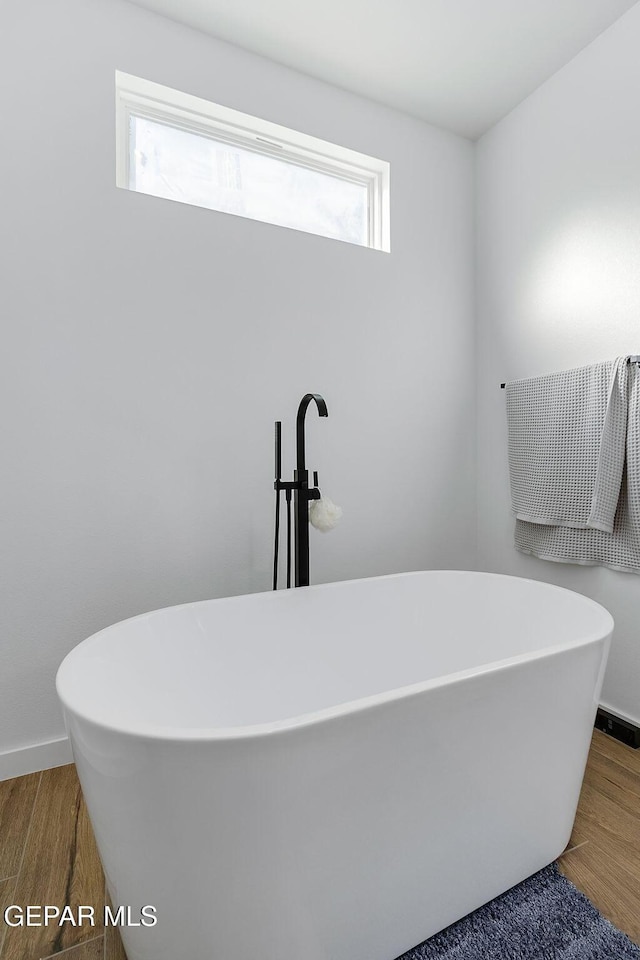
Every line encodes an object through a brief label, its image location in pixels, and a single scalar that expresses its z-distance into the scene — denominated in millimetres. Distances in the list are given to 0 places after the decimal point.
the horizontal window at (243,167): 2000
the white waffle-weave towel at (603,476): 1907
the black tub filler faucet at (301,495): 1828
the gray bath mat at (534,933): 1086
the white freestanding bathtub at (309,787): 837
